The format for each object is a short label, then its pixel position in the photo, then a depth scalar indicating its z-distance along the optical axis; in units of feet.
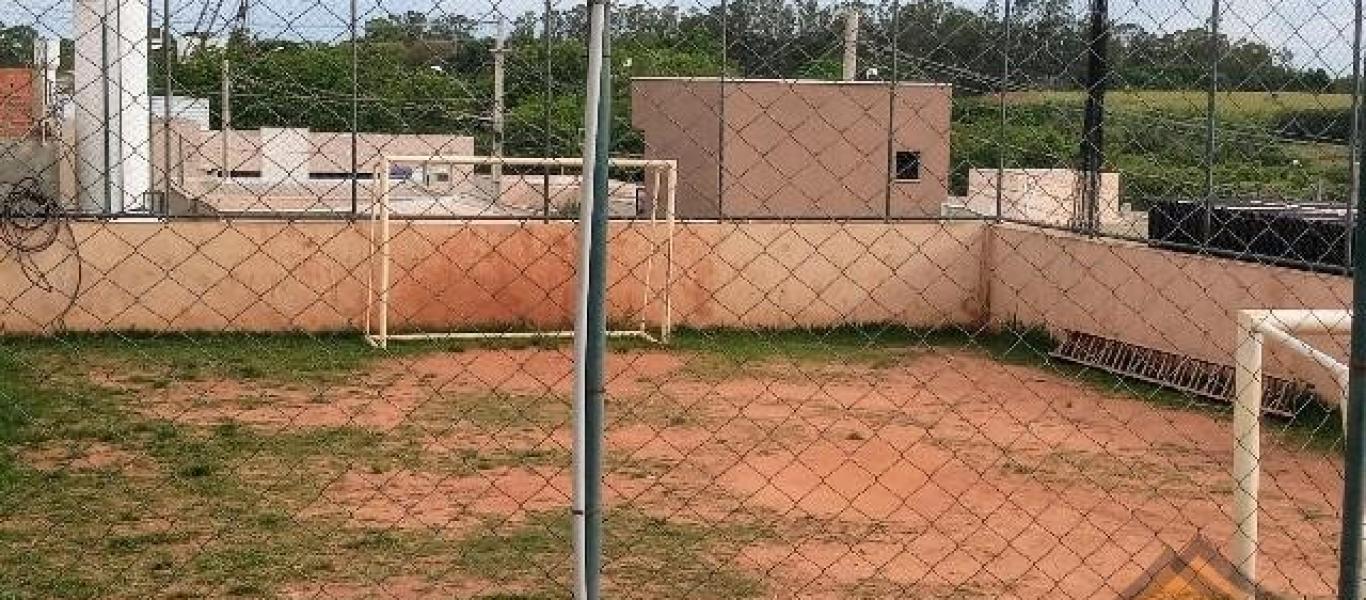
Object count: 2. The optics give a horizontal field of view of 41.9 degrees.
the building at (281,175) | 40.11
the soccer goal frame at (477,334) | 35.01
